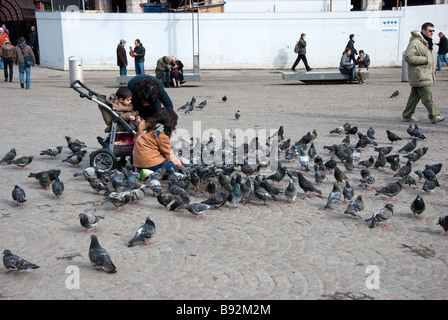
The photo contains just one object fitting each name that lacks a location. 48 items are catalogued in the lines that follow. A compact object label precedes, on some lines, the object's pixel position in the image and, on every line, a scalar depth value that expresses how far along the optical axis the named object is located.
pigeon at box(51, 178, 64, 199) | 7.00
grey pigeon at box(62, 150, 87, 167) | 8.56
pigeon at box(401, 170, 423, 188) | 7.42
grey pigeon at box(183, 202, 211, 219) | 6.32
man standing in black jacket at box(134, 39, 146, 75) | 21.39
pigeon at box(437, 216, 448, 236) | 5.65
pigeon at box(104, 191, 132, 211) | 6.49
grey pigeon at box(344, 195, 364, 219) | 6.22
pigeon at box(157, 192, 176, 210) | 6.57
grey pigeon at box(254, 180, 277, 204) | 6.87
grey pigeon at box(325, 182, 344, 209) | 6.68
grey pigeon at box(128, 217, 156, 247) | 5.42
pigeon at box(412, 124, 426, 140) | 10.41
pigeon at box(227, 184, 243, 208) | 6.77
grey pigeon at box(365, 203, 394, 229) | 5.96
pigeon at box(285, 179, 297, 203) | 6.93
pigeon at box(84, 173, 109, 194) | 7.20
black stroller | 8.13
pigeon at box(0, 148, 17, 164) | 8.76
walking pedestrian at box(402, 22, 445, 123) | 11.88
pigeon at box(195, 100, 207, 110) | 14.95
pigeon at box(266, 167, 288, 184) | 7.65
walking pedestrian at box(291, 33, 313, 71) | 25.33
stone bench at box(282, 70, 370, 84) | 21.80
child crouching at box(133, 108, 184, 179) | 7.70
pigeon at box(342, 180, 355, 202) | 6.83
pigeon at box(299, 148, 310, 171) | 8.53
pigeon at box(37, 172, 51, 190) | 7.41
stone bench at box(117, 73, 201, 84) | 21.91
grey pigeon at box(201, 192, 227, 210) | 6.64
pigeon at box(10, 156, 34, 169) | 8.55
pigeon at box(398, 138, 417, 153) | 9.44
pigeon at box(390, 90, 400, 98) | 16.82
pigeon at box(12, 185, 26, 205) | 6.67
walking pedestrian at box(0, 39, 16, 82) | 20.72
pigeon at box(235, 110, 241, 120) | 12.84
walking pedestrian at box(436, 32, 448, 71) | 25.47
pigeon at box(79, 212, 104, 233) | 5.67
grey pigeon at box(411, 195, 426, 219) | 6.13
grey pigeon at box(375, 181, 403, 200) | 6.84
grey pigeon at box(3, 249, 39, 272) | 4.65
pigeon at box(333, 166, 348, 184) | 7.64
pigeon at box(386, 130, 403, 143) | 10.20
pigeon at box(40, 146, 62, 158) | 9.12
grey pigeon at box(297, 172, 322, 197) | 7.10
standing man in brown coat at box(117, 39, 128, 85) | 21.52
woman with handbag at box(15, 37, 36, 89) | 19.47
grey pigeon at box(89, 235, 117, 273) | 4.73
